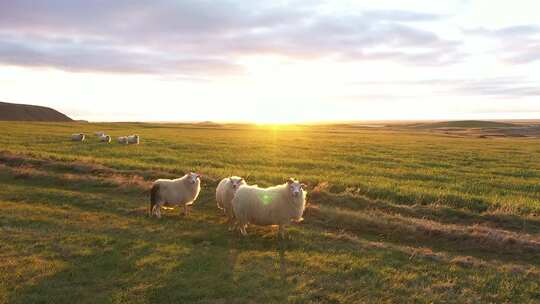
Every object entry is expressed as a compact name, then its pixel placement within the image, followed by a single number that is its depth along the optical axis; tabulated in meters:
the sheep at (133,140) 46.87
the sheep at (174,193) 15.52
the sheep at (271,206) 13.21
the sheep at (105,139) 49.26
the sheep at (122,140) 46.56
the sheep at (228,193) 14.93
